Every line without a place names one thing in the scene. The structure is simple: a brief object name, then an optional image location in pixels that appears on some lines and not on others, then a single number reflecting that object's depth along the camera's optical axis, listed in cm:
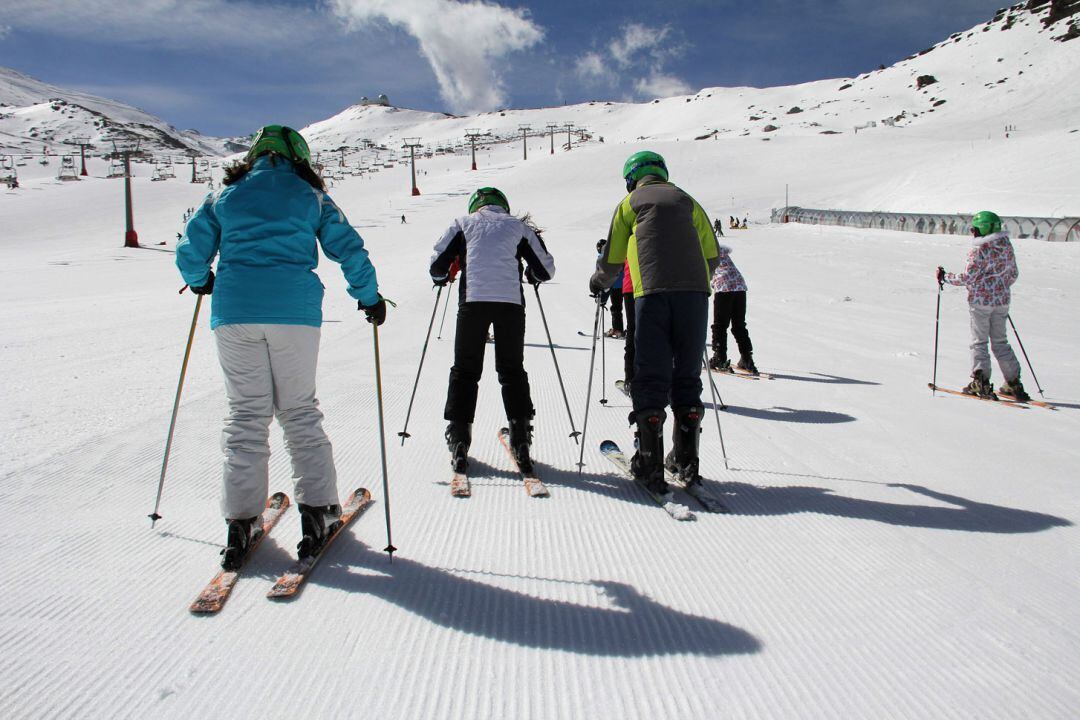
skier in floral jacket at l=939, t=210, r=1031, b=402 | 629
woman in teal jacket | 265
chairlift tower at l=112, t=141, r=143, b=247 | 3127
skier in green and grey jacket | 360
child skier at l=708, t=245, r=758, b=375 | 753
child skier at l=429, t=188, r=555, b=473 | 401
